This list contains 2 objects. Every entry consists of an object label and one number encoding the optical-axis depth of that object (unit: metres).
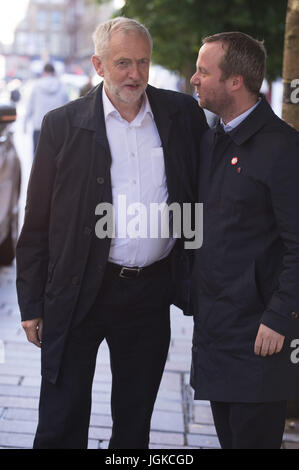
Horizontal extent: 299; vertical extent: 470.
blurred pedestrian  11.45
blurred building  90.44
